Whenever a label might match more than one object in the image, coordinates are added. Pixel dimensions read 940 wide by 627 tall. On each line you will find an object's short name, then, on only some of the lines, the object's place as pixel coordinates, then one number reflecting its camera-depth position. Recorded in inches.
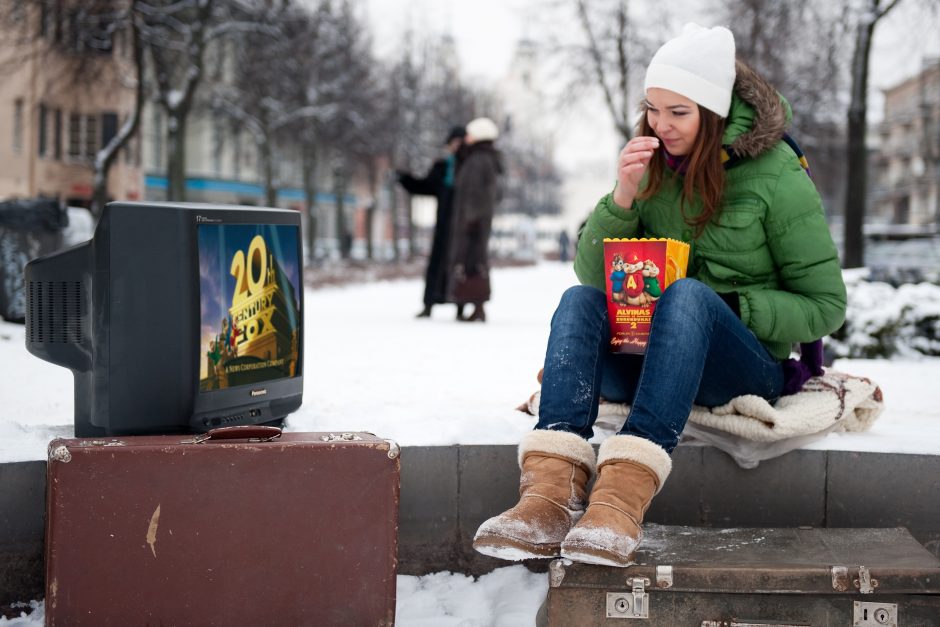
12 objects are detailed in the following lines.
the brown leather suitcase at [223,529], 99.8
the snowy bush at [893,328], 293.7
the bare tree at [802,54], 676.7
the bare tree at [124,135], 705.0
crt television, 116.5
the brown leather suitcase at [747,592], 104.5
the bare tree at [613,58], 832.3
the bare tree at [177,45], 718.5
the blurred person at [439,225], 430.0
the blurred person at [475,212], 404.5
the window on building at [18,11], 668.1
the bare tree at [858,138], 579.2
